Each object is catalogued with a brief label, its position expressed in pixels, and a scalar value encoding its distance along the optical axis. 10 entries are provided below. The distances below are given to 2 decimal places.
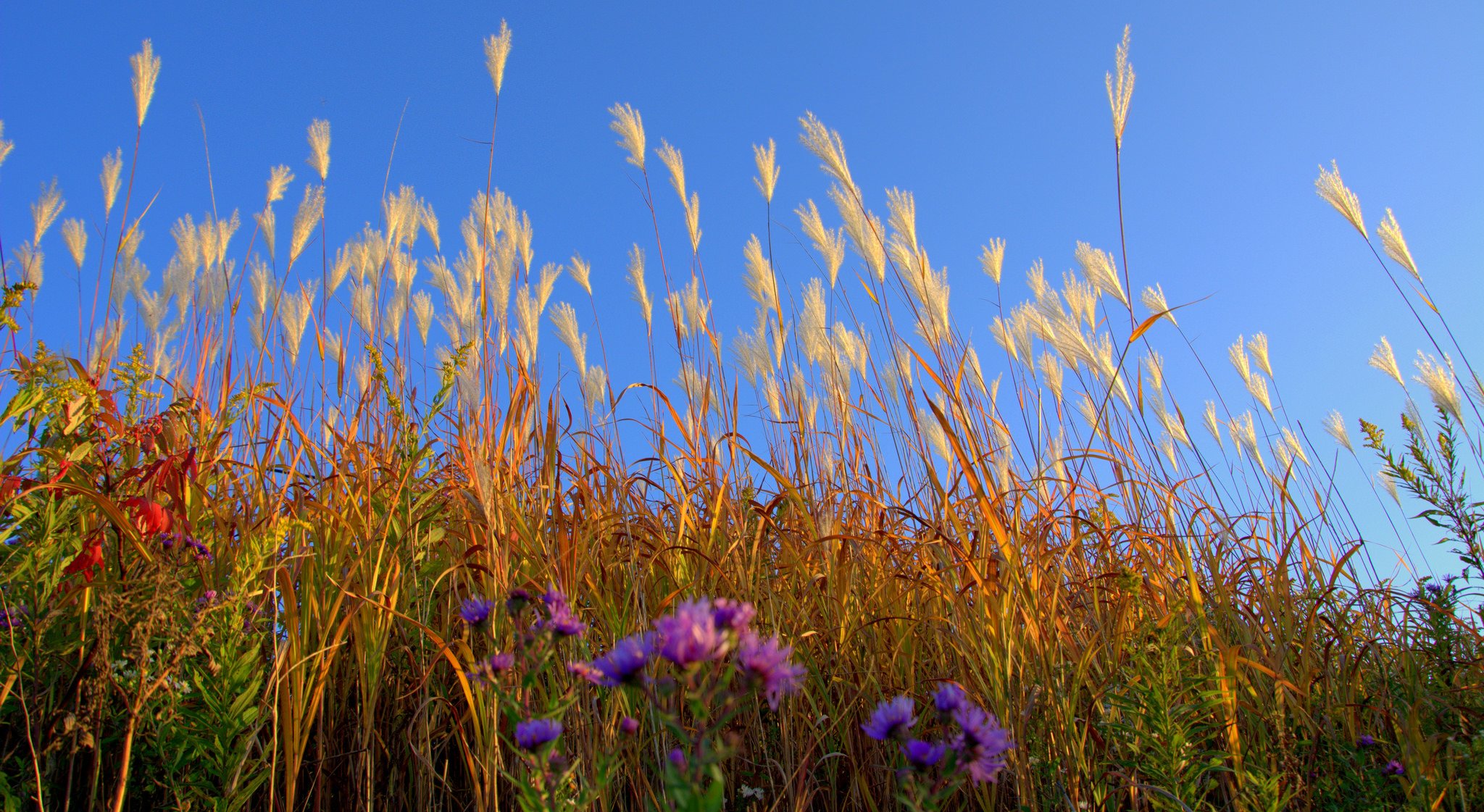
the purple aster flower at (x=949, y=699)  0.77
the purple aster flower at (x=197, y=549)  1.44
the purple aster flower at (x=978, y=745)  0.68
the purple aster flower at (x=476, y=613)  0.95
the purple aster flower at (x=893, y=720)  0.76
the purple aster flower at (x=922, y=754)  0.69
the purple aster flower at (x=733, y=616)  0.61
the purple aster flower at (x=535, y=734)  0.70
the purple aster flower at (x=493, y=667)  0.80
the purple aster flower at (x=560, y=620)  0.80
